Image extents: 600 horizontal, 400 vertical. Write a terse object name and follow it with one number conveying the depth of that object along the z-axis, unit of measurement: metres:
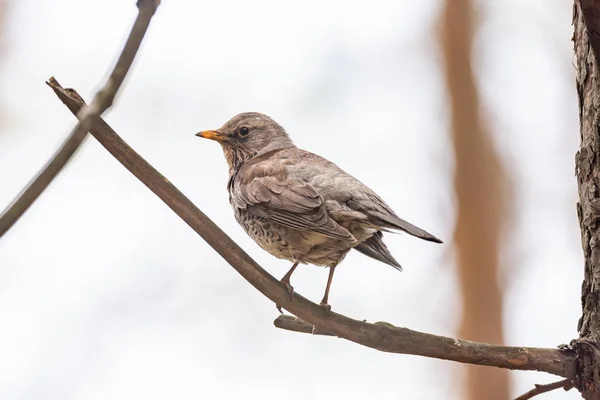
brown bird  8.63
